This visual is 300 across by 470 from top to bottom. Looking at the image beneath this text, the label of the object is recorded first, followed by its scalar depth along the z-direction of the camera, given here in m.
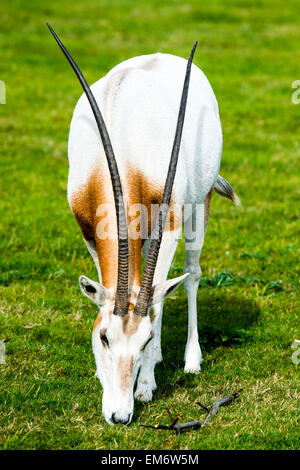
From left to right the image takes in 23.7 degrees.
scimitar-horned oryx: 4.14
